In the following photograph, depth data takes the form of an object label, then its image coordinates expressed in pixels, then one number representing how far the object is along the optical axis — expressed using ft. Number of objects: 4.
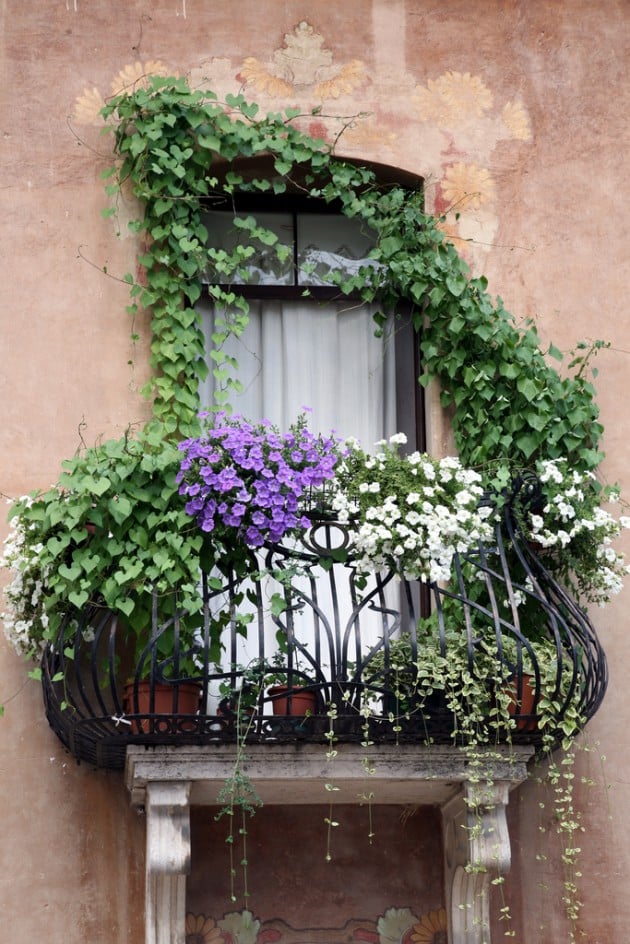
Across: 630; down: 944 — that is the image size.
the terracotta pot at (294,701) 19.65
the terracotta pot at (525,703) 20.04
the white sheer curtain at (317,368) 24.09
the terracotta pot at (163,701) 19.64
